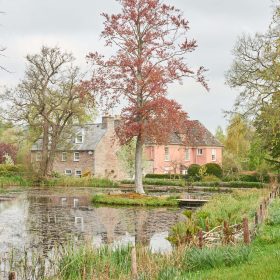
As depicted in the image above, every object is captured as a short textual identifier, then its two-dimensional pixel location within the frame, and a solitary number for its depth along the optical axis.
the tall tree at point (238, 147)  73.69
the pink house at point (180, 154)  66.81
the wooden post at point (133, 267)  9.91
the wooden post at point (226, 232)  13.70
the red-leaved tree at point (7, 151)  73.44
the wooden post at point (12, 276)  8.23
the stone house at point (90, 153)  61.72
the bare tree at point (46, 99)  54.59
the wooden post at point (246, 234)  13.16
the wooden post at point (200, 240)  12.60
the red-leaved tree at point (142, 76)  37.31
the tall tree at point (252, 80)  40.88
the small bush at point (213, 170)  56.34
